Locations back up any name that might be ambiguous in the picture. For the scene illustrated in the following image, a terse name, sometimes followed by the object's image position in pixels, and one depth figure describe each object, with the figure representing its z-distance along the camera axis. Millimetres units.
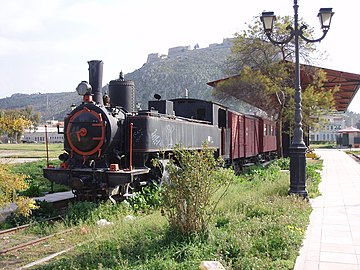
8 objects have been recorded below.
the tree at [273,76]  22297
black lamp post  10578
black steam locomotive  10023
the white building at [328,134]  100625
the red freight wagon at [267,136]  26969
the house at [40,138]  94062
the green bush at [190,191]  6316
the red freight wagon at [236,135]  18906
